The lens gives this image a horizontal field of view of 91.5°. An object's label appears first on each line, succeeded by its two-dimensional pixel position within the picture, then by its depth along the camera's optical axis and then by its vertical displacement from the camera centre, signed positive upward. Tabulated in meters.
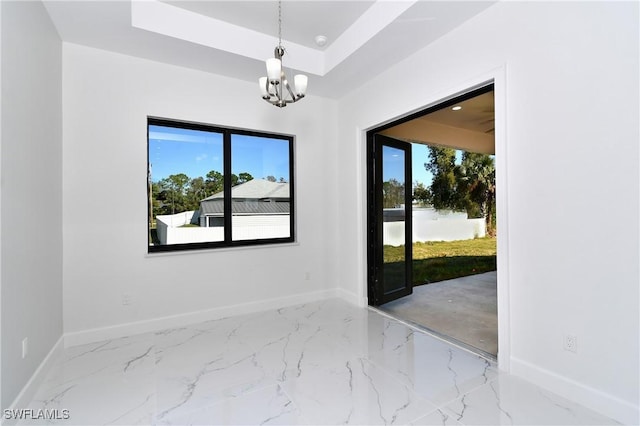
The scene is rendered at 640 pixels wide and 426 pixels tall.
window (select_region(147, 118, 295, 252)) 3.28 +0.33
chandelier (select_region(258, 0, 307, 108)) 1.96 +0.90
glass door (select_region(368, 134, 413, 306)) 3.77 -0.08
